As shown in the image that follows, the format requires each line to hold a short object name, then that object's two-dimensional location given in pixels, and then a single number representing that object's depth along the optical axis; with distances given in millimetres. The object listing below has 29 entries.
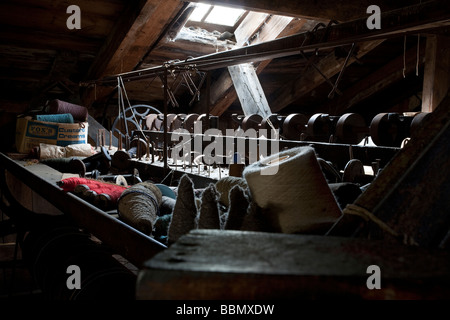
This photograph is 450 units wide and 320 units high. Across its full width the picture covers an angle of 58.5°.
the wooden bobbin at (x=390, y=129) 2889
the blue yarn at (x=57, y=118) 5626
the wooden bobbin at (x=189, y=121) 5508
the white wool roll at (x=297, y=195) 1124
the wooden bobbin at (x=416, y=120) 2668
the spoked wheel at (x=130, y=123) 7166
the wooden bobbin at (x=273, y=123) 4109
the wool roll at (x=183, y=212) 1413
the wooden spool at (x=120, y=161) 4379
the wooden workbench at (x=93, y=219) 1489
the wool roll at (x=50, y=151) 4965
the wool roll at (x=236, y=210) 1227
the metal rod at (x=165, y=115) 3003
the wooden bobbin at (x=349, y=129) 3166
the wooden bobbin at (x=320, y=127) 3482
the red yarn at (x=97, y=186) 2277
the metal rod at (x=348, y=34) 1390
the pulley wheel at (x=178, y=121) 5742
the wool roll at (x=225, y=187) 1773
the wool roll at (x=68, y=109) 6012
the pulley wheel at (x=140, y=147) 4750
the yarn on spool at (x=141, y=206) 1706
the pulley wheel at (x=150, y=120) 6645
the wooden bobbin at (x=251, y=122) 4380
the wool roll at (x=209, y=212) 1305
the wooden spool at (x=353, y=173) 2217
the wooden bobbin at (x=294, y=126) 3867
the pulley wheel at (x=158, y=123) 6605
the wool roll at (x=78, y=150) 5305
